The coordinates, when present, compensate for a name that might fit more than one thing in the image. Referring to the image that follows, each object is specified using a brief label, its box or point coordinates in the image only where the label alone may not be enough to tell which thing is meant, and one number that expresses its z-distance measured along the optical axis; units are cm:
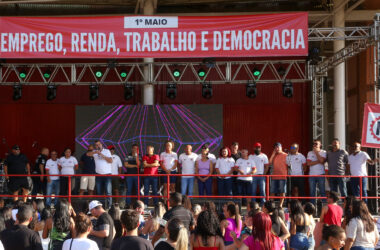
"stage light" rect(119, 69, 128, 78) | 1777
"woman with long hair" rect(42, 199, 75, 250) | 732
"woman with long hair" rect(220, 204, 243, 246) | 799
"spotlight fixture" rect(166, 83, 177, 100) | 1759
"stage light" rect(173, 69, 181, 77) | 1767
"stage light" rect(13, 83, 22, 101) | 1769
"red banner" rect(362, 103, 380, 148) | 1303
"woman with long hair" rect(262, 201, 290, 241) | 760
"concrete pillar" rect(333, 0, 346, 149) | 1841
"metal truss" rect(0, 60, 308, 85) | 2050
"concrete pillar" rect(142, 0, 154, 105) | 1842
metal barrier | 1211
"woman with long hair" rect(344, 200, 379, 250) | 731
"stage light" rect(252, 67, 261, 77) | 1750
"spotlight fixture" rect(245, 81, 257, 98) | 1742
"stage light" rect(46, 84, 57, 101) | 1775
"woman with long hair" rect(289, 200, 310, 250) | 754
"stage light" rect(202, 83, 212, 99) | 1744
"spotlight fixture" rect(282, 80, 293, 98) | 1744
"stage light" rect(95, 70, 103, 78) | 1828
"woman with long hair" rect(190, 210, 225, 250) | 614
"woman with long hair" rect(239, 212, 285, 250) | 602
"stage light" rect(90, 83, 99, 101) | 1784
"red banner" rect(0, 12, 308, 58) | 1395
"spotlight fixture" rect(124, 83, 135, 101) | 1783
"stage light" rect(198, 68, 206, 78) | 1758
